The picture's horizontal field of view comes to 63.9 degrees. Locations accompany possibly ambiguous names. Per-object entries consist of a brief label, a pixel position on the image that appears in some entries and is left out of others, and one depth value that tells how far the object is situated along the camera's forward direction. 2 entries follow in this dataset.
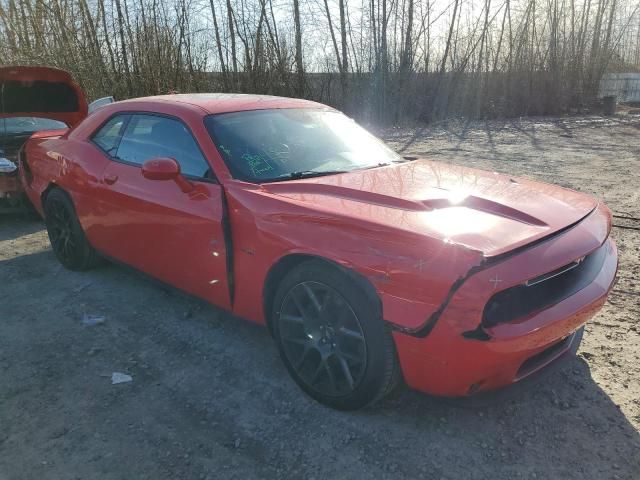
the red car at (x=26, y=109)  5.79
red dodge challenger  2.10
